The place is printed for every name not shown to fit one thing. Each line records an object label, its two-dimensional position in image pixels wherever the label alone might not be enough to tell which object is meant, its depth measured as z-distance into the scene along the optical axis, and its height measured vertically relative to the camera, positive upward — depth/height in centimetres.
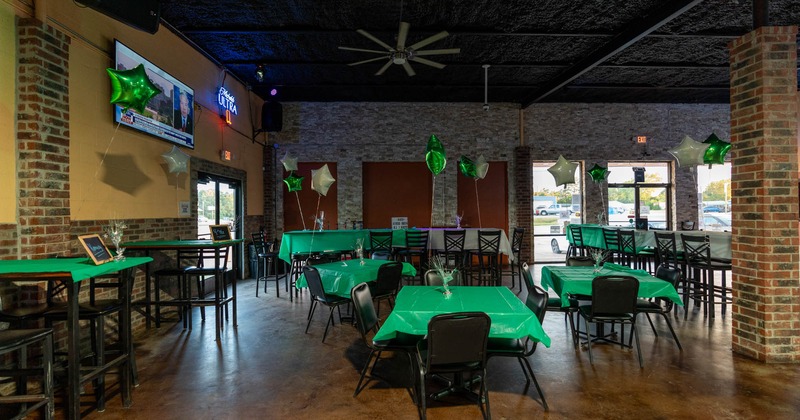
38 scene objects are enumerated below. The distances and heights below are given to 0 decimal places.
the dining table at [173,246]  418 -39
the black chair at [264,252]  683 -76
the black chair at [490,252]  657 -74
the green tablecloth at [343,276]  433 -75
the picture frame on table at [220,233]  465 -28
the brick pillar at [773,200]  357 +7
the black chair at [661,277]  382 -79
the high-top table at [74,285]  238 -51
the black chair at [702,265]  503 -77
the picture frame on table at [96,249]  272 -27
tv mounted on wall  443 +136
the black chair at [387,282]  436 -83
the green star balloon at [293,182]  750 +54
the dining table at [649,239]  543 -53
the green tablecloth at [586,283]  382 -75
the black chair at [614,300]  353 -85
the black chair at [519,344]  277 -102
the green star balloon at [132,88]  340 +111
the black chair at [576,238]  825 -66
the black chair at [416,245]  681 -64
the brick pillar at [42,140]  318 +60
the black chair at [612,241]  695 -60
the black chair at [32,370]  224 -97
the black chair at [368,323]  293 -95
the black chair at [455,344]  241 -86
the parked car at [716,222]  1020 -38
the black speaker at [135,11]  333 +187
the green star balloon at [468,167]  777 +83
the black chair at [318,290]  415 -88
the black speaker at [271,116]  880 +213
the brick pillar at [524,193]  968 +39
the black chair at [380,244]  688 -63
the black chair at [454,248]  666 -71
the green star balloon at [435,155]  625 +87
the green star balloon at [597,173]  890 +81
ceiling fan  428 +188
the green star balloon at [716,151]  633 +92
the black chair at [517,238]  693 -55
